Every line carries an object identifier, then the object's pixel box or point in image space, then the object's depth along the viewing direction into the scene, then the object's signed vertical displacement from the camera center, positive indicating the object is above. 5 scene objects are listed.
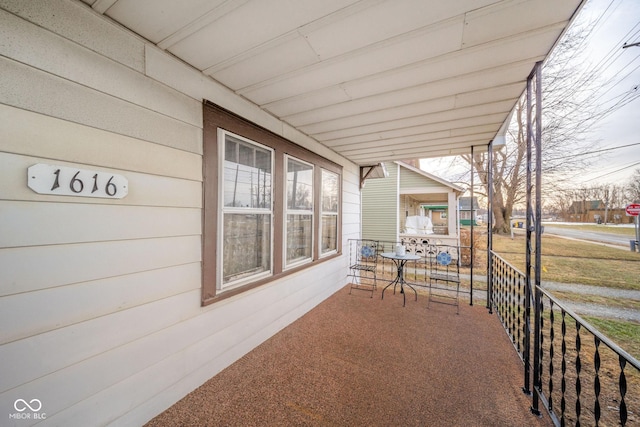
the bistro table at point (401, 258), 3.98 -0.75
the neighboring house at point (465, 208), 16.42 +0.43
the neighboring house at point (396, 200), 8.37 +0.50
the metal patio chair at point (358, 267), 4.45 -1.02
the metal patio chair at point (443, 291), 3.86 -1.48
